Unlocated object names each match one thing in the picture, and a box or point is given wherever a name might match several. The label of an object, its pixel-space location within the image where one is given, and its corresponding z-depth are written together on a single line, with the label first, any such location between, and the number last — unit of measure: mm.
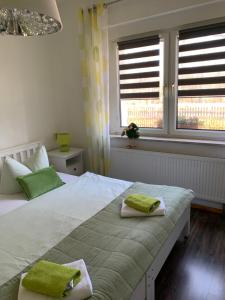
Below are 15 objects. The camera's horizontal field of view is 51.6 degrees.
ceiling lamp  1413
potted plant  3121
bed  1295
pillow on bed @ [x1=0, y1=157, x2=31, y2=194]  2420
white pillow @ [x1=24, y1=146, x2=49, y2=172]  2661
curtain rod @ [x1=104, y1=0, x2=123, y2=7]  2870
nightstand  3209
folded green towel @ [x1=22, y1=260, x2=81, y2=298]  1102
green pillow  2314
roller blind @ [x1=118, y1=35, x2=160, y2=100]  3002
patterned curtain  2971
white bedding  1472
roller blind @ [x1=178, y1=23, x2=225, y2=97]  2619
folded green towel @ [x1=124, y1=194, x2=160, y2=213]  1816
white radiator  2723
